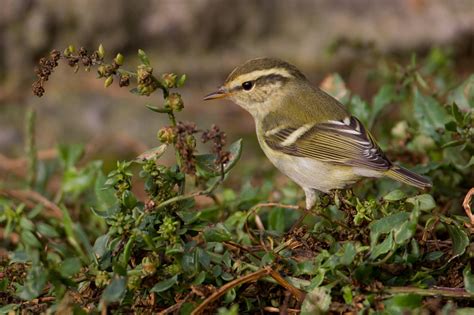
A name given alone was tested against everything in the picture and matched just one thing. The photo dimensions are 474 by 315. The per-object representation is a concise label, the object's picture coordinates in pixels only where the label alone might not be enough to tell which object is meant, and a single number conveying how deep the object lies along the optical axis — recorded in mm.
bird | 5820
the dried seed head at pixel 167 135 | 3879
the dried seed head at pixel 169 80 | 4062
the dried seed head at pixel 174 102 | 4086
